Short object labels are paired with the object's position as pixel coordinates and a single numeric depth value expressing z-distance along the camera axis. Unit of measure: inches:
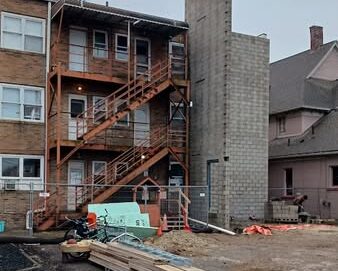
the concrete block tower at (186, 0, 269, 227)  923.4
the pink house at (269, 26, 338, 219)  1114.7
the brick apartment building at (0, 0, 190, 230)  885.8
